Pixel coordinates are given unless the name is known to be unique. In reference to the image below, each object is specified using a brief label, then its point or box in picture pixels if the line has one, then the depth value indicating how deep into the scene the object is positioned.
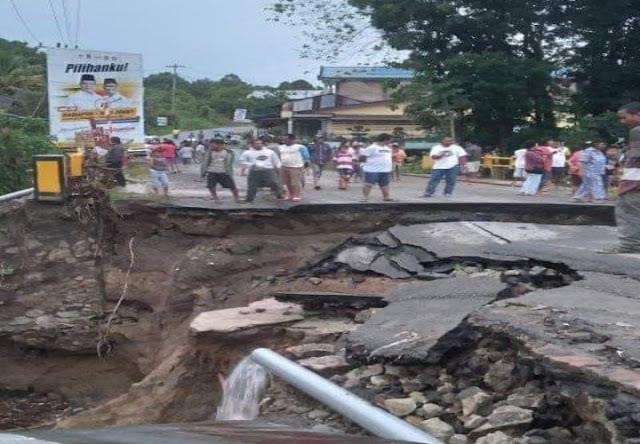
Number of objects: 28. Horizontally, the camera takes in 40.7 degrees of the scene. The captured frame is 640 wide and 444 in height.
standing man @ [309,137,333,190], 19.30
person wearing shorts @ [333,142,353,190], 18.56
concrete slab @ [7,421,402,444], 2.67
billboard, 20.64
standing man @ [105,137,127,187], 15.30
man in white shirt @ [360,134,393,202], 14.52
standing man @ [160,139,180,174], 22.28
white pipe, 4.26
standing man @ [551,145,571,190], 19.47
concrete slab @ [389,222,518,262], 10.53
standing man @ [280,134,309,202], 14.34
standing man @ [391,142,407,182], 22.42
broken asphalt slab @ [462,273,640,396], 4.66
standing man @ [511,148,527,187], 21.39
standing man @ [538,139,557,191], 17.70
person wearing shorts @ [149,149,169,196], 14.90
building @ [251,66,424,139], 44.62
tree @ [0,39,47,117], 32.53
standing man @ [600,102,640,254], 8.16
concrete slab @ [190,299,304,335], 8.77
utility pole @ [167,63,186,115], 64.94
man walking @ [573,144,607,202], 15.44
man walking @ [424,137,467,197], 15.30
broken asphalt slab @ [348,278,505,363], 5.97
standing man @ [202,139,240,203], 14.38
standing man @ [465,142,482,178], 25.58
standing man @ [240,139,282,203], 14.08
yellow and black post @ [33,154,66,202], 13.44
